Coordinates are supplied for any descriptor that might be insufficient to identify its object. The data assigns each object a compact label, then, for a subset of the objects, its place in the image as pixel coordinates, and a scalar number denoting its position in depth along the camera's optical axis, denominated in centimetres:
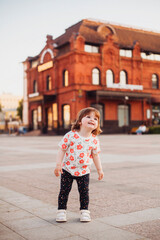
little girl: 383
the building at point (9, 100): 18338
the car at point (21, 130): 4744
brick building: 4003
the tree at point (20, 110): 8421
